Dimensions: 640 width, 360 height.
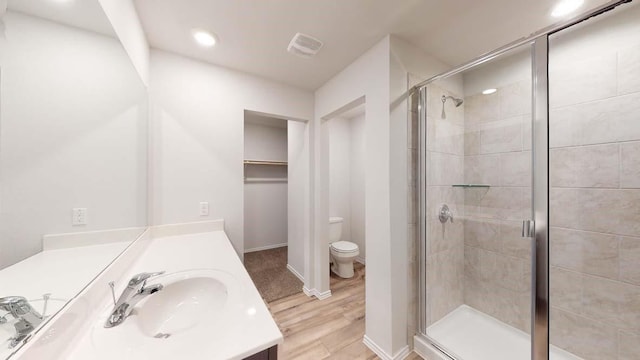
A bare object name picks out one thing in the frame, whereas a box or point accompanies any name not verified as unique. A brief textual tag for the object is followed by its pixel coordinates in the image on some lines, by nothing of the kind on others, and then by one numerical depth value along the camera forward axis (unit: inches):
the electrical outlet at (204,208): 70.7
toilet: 102.7
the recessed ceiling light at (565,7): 47.0
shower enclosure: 47.3
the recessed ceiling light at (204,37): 57.8
